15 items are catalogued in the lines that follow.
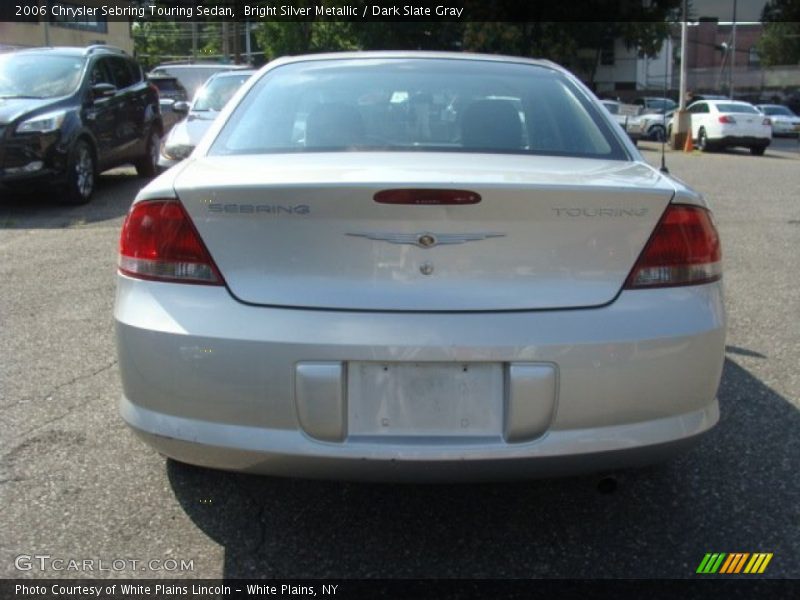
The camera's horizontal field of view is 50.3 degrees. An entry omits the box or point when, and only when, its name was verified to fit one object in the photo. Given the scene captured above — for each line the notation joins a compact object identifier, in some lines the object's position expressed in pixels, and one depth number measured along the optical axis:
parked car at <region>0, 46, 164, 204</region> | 8.83
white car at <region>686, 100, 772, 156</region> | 22.00
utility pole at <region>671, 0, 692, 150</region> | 23.17
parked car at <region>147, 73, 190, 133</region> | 21.69
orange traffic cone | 22.64
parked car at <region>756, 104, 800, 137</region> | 32.31
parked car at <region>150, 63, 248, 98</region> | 24.48
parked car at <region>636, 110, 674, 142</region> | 26.45
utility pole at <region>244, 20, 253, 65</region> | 59.22
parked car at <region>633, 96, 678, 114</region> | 30.64
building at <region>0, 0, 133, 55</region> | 33.78
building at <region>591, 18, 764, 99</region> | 53.16
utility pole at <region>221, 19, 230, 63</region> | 45.53
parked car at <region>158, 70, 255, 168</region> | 10.02
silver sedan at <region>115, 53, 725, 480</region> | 2.31
